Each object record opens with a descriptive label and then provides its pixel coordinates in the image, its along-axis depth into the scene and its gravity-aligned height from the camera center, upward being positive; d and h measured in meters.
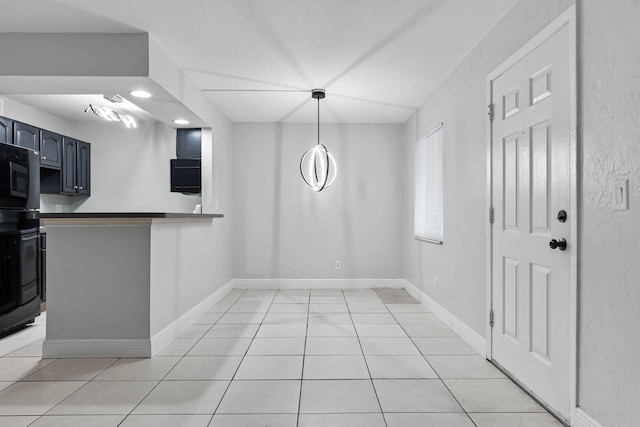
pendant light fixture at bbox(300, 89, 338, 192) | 5.49 +0.56
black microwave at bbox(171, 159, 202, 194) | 4.75 +0.41
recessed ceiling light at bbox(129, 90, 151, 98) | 3.29 +1.03
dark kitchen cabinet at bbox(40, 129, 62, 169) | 4.63 +0.76
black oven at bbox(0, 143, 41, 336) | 3.29 -0.25
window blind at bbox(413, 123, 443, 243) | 4.02 +0.26
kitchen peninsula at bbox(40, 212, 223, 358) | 2.83 -0.59
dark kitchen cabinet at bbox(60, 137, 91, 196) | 5.07 +0.60
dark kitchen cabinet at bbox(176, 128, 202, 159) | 4.72 +0.83
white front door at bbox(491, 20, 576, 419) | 1.93 -0.06
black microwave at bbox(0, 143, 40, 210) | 3.28 +0.29
